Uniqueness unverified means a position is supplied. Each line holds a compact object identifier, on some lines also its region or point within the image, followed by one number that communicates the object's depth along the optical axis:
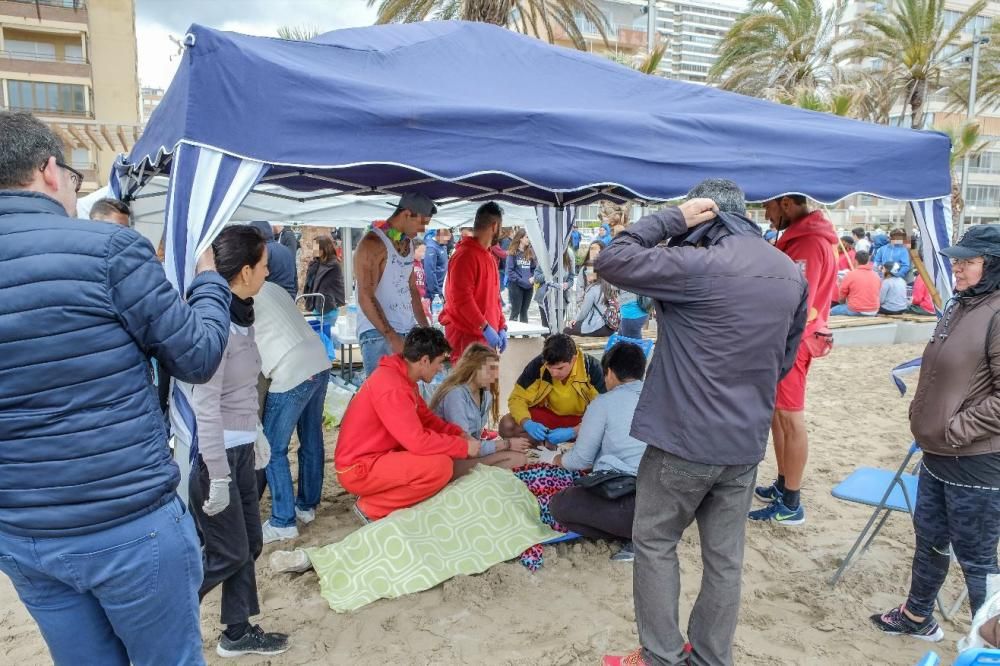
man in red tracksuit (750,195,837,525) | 3.72
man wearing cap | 4.16
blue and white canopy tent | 2.29
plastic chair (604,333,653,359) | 6.45
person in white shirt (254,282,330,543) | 3.33
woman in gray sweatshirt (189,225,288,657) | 2.24
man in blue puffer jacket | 1.31
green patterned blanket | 3.07
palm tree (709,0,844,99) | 19.36
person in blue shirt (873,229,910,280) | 11.94
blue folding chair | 2.97
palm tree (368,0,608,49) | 8.80
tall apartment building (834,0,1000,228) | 44.31
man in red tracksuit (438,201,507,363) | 4.65
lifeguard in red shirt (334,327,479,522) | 3.37
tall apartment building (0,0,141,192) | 34.69
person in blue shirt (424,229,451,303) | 10.84
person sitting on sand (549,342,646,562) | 3.26
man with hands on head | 2.11
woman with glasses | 2.38
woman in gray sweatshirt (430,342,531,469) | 4.01
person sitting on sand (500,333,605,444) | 4.22
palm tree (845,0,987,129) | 17.69
